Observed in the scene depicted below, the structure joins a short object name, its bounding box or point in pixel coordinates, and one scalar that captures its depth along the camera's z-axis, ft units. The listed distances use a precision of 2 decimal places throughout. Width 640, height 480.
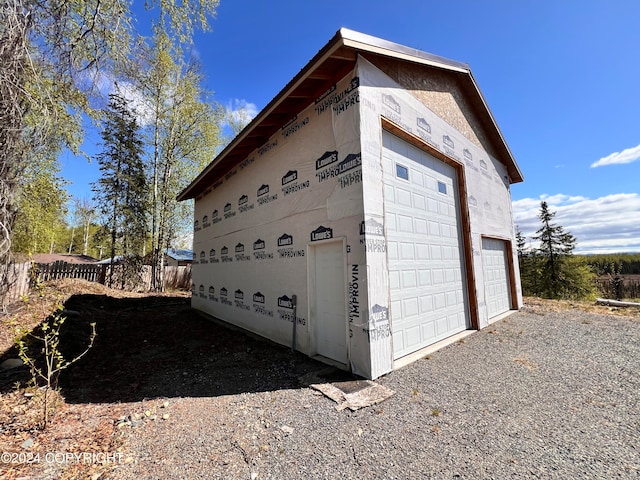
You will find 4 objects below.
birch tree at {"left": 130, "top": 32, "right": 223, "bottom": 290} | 45.88
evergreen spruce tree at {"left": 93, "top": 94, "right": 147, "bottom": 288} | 43.68
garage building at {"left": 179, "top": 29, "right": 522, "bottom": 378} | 13.58
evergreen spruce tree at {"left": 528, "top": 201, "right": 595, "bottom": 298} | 64.95
